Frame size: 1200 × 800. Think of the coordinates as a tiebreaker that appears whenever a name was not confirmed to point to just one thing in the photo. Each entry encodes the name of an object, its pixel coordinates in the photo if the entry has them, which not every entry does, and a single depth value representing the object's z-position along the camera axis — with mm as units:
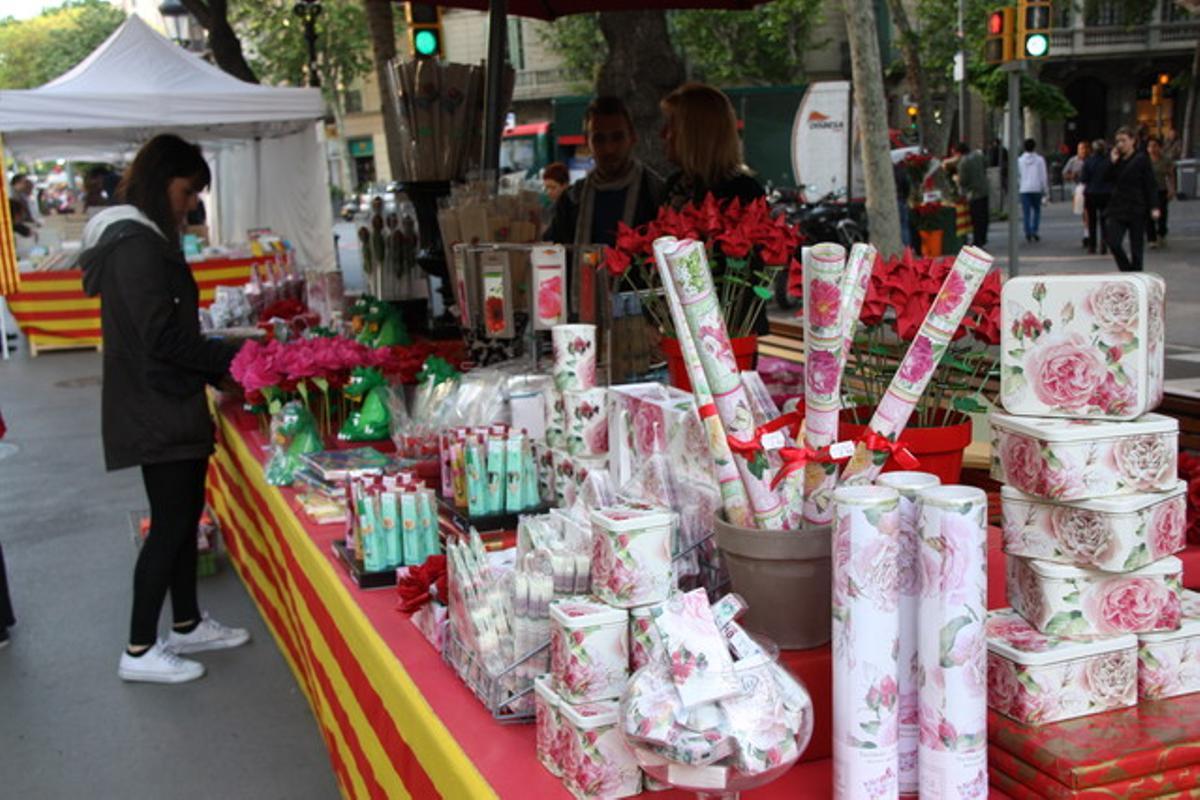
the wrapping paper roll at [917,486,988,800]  1262
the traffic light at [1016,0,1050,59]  10148
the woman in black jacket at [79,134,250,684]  3594
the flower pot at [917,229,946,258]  16266
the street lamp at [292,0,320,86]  14000
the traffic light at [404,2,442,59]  7781
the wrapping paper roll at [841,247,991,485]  1542
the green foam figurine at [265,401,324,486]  3469
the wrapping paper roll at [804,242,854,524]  1557
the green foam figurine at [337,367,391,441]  3666
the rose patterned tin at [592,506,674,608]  1448
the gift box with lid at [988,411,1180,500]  1396
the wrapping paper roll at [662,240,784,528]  1598
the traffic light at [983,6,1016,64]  10297
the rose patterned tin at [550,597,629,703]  1434
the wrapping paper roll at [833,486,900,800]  1273
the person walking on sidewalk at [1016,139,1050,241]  19516
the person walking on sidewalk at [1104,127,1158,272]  13133
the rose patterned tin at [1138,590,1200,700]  1459
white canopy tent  9875
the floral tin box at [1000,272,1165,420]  1418
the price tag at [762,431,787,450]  1534
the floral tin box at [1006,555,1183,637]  1426
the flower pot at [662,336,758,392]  2471
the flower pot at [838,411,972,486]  1745
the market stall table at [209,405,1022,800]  1563
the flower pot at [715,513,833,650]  1509
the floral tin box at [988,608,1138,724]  1394
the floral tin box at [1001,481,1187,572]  1388
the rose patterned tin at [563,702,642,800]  1410
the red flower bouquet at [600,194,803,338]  2486
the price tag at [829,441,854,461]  1508
